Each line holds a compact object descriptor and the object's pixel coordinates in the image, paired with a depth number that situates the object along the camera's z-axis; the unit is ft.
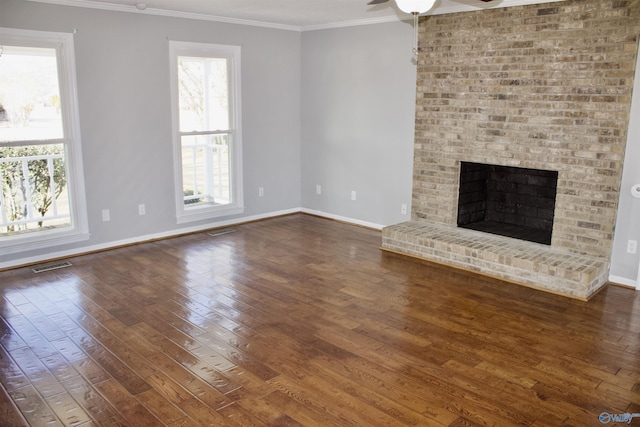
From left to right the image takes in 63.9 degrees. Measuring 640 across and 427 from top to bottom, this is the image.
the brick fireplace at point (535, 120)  13.43
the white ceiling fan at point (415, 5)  8.55
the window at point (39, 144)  14.52
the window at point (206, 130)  18.25
